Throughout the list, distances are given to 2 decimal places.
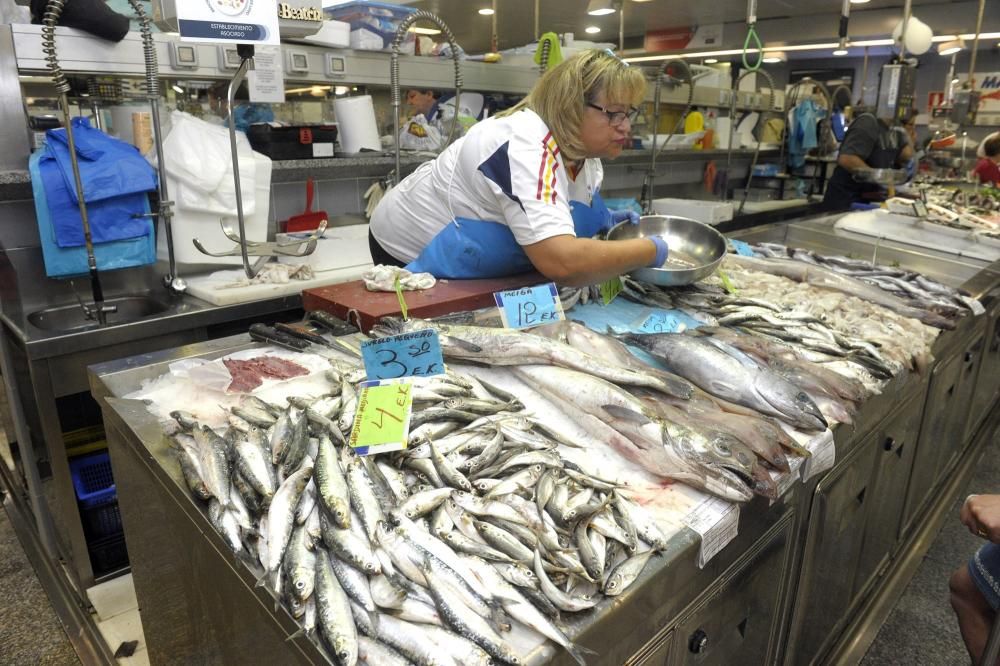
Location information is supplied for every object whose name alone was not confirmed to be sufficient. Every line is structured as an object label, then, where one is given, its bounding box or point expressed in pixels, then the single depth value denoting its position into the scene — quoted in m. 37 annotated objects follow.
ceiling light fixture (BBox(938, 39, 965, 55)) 8.52
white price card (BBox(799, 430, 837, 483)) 1.65
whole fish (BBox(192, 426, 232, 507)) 1.29
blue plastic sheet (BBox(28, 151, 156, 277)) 2.77
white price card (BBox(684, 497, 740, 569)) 1.32
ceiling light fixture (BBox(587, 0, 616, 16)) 5.08
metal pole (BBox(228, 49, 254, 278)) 2.66
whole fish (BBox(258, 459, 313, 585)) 1.12
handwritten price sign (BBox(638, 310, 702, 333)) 2.37
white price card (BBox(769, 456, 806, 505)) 1.48
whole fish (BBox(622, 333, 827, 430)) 1.73
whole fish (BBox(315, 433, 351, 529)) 1.19
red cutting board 2.24
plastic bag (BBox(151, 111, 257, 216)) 3.15
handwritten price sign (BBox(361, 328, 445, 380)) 1.67
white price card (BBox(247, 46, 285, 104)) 3.55
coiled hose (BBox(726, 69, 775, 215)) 6.43
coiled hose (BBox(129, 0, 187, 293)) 2.73
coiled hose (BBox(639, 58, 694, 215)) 5.47
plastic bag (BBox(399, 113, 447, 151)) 4.61
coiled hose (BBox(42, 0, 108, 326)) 2.51
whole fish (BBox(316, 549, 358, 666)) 0.96
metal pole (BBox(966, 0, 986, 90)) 5.57
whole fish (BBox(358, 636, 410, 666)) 0.97
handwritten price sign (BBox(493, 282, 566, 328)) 2.11
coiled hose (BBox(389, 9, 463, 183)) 3.47
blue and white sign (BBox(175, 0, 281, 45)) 2.25
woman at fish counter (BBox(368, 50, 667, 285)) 2.33
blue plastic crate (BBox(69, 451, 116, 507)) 2.84
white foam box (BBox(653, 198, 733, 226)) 5.66
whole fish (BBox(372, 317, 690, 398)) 1.76
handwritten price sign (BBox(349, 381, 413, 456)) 1.40
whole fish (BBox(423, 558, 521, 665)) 0.98
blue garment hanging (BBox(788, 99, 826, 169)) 8.31
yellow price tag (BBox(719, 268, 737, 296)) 2.84
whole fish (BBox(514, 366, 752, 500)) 1.41
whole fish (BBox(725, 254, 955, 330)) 2.74
